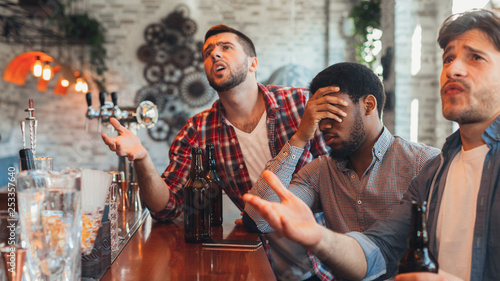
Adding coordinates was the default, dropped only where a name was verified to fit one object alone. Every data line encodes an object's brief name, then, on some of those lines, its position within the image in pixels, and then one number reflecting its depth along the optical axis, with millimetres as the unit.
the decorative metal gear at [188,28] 6289
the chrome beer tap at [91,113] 3772
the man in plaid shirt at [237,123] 2195
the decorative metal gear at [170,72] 6301
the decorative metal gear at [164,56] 6301
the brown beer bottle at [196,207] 1463
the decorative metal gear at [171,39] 6289
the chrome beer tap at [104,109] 2984
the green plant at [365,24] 5258
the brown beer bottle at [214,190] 1744
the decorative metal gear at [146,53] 6301
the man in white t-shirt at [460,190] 1104
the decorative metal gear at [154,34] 6301
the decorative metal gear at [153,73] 6301
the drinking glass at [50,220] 753
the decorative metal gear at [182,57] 6289
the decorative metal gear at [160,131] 6305
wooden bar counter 1102
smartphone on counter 1408
